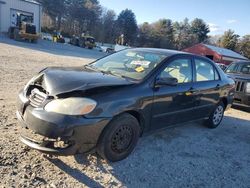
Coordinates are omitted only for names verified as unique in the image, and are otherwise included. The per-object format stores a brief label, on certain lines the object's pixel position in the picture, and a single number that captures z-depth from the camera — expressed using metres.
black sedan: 2.28
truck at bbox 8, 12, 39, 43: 19.94
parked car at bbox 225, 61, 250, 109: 5.70
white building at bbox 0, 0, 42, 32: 22.82
